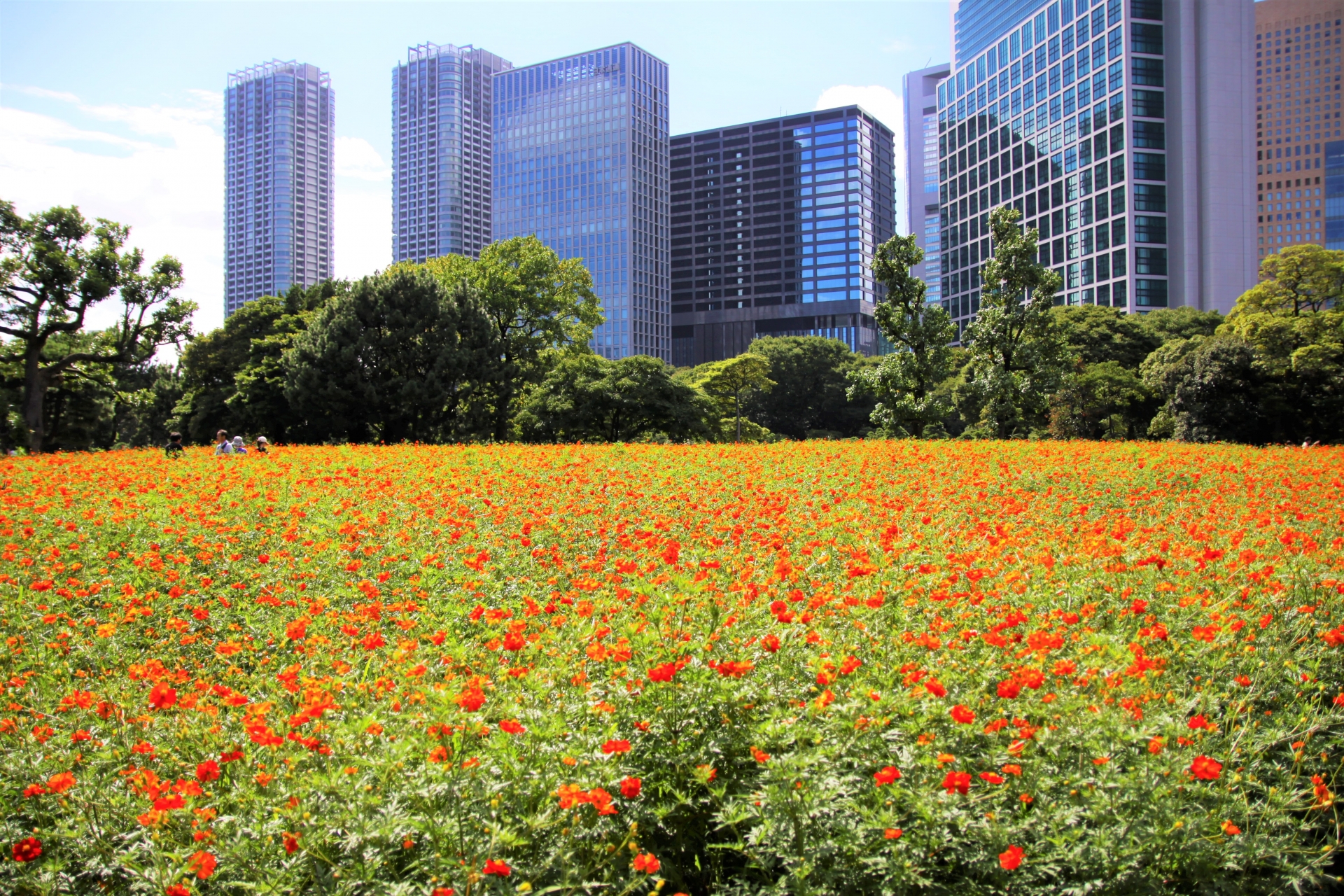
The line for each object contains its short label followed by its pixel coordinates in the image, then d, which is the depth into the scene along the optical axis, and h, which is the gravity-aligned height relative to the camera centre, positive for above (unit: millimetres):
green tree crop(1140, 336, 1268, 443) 30312 +2361
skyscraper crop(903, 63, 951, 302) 184000 +80866
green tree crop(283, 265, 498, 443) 27109 +3354
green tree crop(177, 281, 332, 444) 31062 +4103
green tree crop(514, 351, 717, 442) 32688 +2187
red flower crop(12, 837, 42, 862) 2508 -1224
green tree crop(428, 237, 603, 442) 37188 +7841
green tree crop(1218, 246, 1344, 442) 29984 +3312
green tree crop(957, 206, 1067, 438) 25969 +3895
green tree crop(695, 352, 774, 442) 48906 +4976
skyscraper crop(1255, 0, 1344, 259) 119938 +53705
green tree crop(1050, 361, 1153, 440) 38188 +2559
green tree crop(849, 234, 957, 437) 27453 +3695
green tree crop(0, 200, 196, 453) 27625 +6045
